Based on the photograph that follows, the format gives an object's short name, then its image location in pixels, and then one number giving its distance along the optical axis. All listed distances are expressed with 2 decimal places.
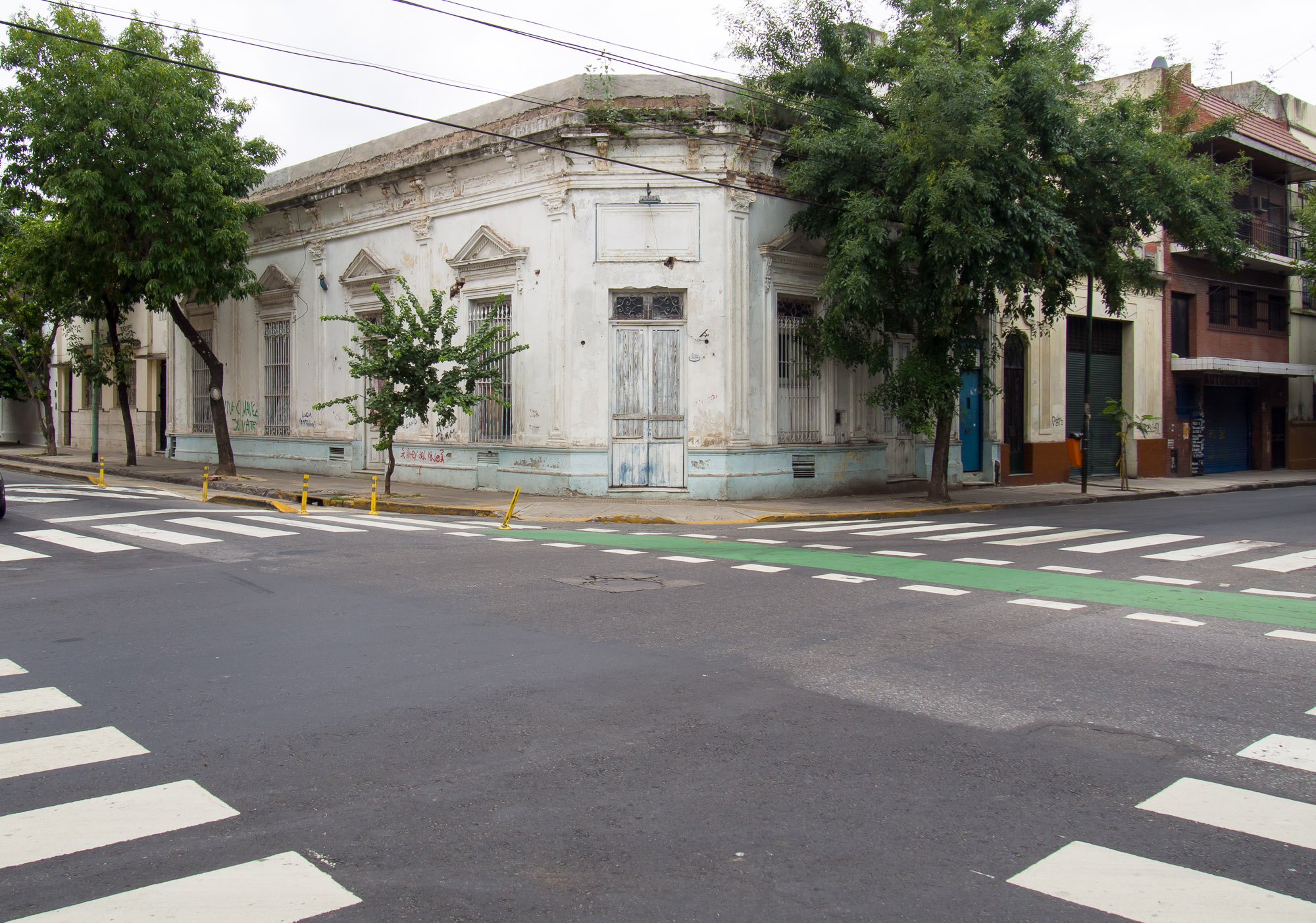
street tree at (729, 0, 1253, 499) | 17.14
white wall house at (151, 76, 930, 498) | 19.31
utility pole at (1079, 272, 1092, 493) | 24.55
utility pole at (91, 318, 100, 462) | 28.38
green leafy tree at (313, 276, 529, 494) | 18.53
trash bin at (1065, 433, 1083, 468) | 28.31
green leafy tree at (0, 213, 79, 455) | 23.77
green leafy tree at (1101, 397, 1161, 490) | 25.80
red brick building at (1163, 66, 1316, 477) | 31.41
